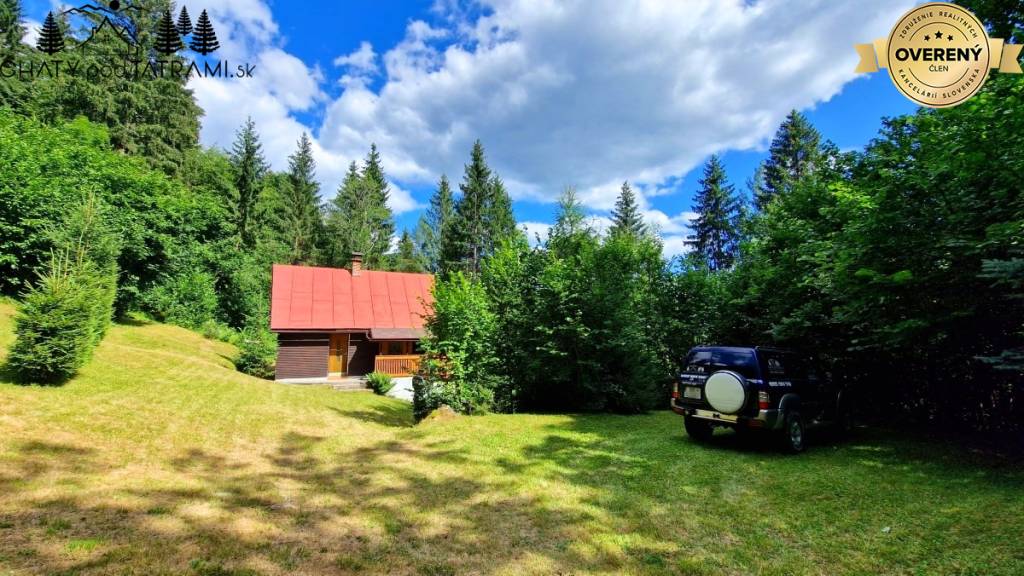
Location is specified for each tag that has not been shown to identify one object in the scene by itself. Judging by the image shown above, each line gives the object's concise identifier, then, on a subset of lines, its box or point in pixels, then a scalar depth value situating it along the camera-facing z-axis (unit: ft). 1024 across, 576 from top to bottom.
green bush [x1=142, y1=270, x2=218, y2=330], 73.26
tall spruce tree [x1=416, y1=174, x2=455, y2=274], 136.26
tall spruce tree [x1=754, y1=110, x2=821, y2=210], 99.91
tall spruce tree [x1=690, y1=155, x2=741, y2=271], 110.83
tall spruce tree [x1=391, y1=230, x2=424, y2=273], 131.95
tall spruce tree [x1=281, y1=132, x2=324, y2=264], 121.08
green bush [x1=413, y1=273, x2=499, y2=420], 33.96
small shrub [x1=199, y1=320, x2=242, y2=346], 80.43
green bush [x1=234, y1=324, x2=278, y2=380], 64.80
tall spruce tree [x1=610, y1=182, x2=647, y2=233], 127.95
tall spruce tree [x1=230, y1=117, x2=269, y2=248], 108.37
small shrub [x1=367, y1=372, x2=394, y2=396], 60.39
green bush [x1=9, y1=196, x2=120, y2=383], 27.43
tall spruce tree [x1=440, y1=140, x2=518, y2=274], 119.75
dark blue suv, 21.70
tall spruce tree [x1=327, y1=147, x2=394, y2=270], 121.19
